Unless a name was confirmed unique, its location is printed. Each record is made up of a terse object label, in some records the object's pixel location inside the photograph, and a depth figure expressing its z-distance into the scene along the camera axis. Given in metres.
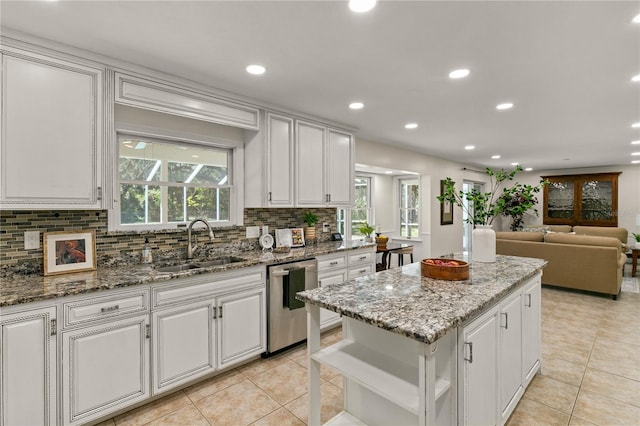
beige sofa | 4.55
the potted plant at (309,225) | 3.93
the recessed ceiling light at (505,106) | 3.25
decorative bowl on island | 2.03
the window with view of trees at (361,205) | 6.02
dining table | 4.80
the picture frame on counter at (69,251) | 2.19
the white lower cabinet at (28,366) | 1.69
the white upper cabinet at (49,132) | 1.92
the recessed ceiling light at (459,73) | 2.45
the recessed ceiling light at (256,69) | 2.40
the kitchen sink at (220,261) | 2.89
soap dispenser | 2.65
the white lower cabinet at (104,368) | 1.88
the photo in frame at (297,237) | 3.72
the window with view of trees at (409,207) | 6.68
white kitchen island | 1.38
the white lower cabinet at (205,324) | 2.24
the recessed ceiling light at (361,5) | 1.64
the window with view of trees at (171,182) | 2.74
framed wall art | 6.67
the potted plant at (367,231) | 5.17
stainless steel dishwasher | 2.88
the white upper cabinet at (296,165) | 3.25
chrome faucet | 2.81
